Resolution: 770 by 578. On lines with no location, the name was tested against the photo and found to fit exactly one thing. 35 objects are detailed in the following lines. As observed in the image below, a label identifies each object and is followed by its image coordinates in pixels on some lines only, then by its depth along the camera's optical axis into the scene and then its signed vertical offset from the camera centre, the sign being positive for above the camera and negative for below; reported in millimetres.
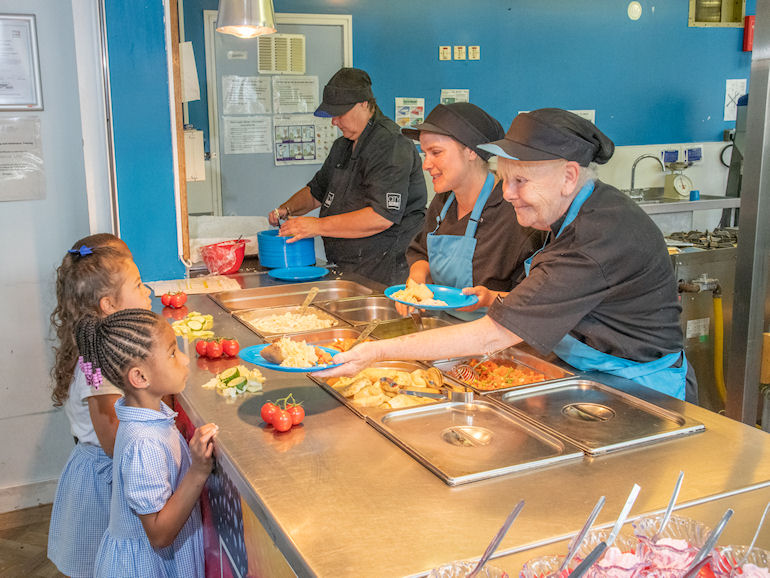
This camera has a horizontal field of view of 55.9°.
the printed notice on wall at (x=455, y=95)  6363 +552
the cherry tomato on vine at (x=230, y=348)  2453 -625
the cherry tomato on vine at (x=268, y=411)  1864 -640
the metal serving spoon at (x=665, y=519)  1137 -573
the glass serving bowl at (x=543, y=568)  1042 -589
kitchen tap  6980 -79
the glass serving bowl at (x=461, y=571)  1056 -606
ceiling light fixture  2854 +569
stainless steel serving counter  1311 -689
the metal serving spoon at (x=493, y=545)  1068 -576
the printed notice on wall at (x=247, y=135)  5867 +203
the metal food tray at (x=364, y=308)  3152 -646
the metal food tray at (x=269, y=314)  2886 -638
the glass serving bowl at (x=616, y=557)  1018 -575
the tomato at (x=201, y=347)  2461 -624
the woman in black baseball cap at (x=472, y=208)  2791 -197
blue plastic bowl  3832 -482
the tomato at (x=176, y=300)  3086 -582
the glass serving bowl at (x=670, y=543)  1027 -577
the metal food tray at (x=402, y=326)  2709 -640
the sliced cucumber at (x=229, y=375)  2193 -643
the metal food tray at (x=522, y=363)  2231 -669
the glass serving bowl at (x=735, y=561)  1013 -570
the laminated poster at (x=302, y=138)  6070 +180
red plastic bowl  3701 -485
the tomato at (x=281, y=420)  1834 -649
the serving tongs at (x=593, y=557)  962 -537
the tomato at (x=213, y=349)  2438 -626
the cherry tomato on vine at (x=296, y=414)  1869 -647
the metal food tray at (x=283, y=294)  3307 -617
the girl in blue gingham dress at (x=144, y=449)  1770 -708
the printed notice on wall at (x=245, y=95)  5801 +522
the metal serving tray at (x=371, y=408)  1976 -679
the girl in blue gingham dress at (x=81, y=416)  2354 -832
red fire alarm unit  7289 +1230
